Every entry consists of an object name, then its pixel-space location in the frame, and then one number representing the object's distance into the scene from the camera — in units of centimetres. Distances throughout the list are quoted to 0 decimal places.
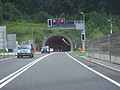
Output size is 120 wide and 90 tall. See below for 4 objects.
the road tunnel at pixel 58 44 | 10330
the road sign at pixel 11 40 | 4700
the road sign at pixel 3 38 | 4484
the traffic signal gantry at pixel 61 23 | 6769
